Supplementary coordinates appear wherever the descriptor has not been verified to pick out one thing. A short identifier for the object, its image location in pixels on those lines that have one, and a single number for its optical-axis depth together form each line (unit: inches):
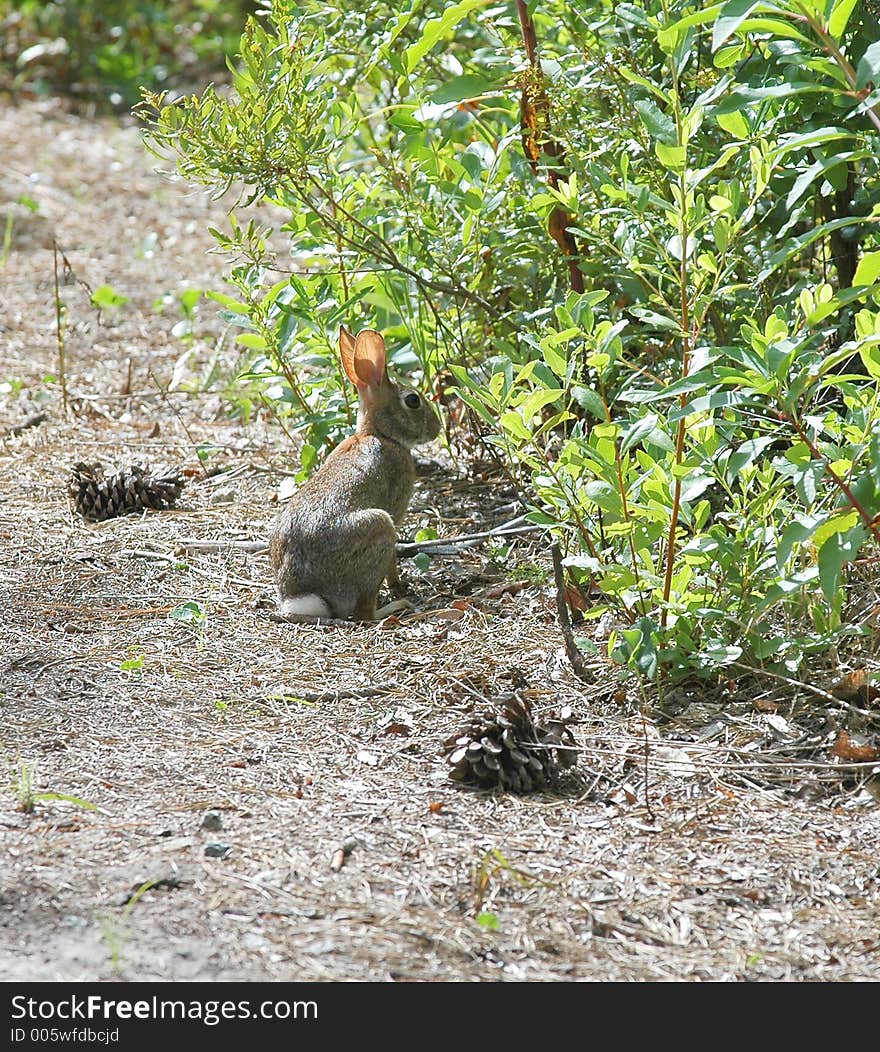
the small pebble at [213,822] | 248.7
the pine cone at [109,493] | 416.8
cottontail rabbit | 358.6
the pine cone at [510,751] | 268.2
